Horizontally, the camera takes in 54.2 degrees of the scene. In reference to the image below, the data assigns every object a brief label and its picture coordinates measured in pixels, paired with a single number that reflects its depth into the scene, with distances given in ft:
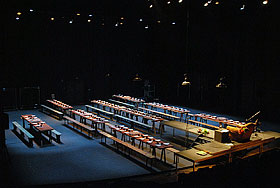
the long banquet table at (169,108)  41.01
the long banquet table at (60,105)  42.93
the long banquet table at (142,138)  25.04
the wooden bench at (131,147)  24.08
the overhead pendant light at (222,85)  32.60
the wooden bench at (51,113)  44.01
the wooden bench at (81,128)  33.40
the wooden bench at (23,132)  29.95
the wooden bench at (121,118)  33.99
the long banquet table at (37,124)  30.95
